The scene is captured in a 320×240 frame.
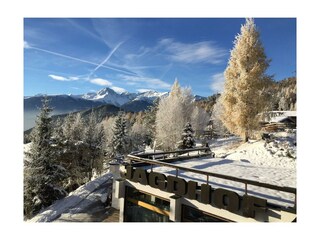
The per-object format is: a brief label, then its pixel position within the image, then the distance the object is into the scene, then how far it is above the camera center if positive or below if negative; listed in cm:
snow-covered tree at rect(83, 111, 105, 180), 1486 -186
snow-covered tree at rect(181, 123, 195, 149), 1453 -103
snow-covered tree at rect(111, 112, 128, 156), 1836 -131
